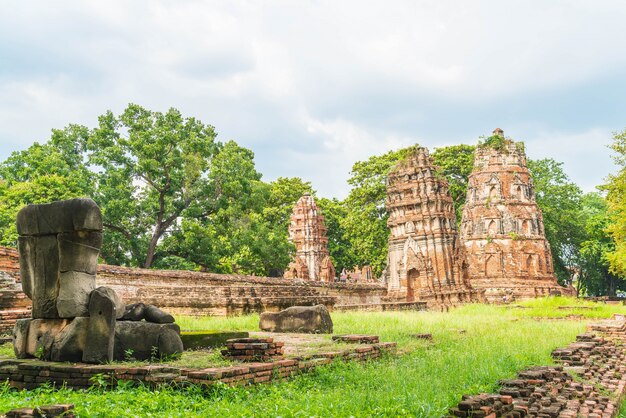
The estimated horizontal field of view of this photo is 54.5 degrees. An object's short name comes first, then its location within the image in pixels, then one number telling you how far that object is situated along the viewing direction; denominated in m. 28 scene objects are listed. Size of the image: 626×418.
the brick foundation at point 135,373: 5.84
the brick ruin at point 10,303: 10.70
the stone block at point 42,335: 7.02
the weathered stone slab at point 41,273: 7.29
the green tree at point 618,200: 23.89
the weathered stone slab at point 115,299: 7.14
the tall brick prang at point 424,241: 25.80
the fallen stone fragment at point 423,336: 11.12
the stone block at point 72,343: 6.81
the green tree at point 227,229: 24.14
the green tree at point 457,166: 39.84
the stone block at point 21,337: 7.23
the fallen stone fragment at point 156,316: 7.52
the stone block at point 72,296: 7.09
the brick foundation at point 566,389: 5.65
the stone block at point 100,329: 6.71
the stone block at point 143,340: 7.09
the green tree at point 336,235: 43.94
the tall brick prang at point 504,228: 35.09
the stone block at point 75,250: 7.26
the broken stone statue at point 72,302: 6.91
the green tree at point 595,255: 40.06
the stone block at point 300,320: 11.66
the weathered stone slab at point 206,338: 8.30
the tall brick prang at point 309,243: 39.72
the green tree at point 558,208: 42.09
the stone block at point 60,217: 7.20
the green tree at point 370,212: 36.25
